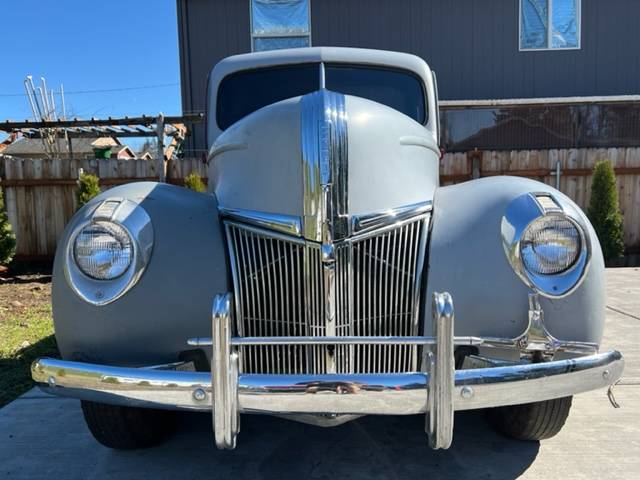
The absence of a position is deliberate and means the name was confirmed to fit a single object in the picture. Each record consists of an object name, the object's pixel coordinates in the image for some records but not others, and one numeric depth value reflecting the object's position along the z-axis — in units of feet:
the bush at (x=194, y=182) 25.85
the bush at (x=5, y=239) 23.93
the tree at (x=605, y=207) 27.20
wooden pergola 25.46
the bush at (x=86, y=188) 25.39
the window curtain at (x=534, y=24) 32.63
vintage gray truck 6.53
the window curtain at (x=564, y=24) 32.65
